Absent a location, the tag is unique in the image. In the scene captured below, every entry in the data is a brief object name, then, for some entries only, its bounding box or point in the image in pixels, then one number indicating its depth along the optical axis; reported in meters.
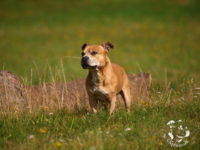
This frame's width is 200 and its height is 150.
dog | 16.73
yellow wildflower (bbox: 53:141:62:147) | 12.16
